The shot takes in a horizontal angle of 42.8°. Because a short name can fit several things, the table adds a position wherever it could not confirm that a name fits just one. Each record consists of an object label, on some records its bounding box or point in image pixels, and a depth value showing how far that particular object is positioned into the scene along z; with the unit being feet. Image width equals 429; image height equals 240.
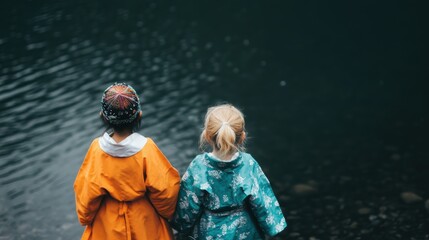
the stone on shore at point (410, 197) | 22.48
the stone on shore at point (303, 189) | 23.90
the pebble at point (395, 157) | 25.97
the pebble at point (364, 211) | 22.02
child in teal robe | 13.39
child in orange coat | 12.89
